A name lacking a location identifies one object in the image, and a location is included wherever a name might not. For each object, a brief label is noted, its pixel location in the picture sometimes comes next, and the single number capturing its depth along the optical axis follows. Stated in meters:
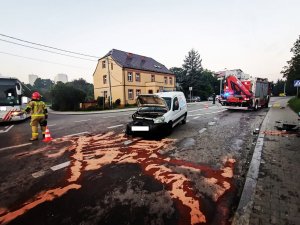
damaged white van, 7.32
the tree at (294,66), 22.38
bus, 12.16
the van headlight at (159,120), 7.37
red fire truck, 16.58
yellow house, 31.76
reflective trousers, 7.57
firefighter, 7.54
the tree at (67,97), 27.42
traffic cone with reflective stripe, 7.50
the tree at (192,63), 50.50
